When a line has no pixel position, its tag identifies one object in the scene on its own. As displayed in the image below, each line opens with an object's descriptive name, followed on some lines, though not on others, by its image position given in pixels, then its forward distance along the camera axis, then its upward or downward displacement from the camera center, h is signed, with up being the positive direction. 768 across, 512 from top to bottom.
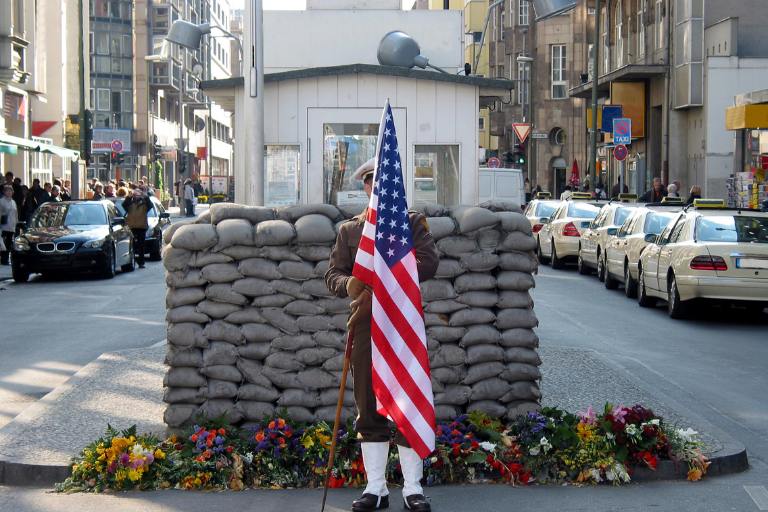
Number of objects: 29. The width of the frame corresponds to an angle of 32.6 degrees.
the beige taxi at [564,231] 29.19 -1.07
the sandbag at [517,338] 8.51 -1.00
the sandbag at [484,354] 8.45 -1.10
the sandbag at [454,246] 8.55 -0.41
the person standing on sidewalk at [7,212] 27.50 -0.56
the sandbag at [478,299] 8.52 -0.75
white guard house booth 13.90 +0.62
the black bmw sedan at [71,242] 24.84 -1.08
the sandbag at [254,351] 8.40 -1.06
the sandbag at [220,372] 8.33 -1.19
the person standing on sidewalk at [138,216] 29.58 -0.70
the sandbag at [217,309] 8.41 -0.79
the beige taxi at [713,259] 17.22 -1.02
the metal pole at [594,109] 44.53 +2.55
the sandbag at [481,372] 8.46 -1.21
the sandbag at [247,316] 8.44 -0.84
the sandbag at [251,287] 8.42 -0.66
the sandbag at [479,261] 8.52 -0.50
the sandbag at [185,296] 8.41 -0.72
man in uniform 6.95 -1.02
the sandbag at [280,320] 8.42 -0.87
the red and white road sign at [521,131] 52.91 +2.12
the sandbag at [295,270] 8.45 -0.55
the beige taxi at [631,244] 21.81 -1.03
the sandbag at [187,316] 8.40 -0.84
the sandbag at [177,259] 8.45 -0.48
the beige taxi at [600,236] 25.29 -1.04
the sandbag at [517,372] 8.51 -1.22
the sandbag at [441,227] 8.55 -0.28
